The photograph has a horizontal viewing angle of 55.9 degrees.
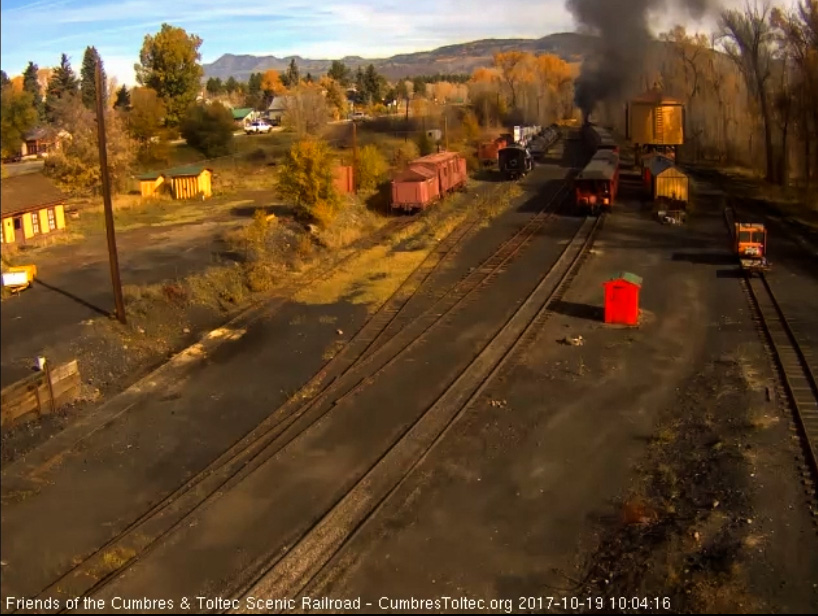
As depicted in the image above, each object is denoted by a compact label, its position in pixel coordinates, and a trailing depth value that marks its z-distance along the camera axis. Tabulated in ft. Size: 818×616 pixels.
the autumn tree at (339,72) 384.27
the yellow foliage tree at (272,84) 391.94
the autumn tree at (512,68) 342.58
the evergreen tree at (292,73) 381.25
